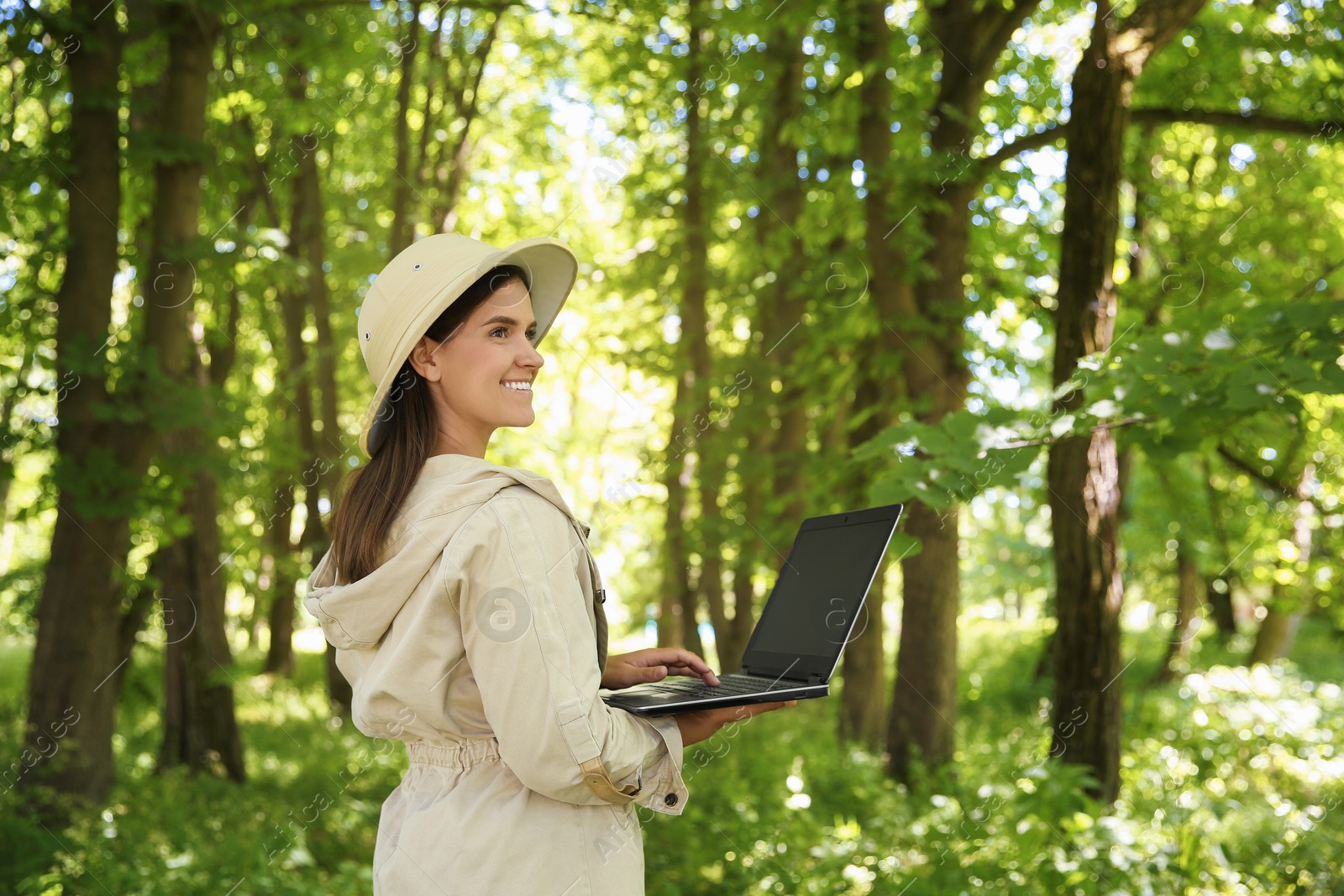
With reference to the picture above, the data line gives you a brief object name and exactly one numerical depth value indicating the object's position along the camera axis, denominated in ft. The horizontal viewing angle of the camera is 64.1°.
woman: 5.81
